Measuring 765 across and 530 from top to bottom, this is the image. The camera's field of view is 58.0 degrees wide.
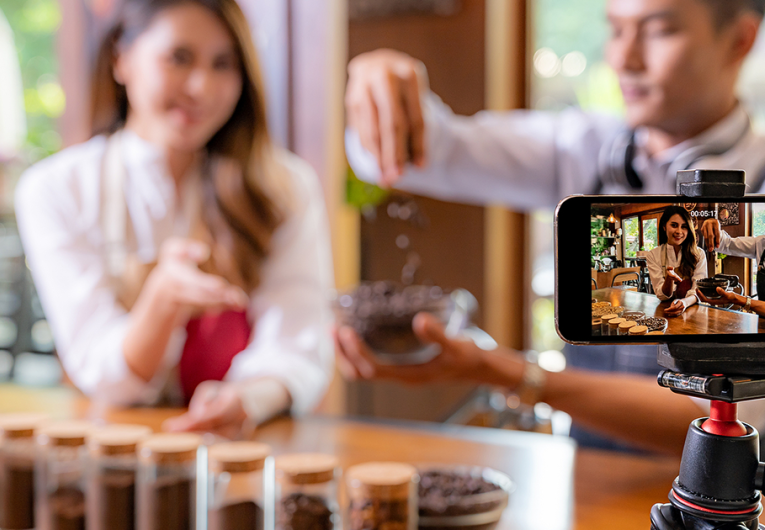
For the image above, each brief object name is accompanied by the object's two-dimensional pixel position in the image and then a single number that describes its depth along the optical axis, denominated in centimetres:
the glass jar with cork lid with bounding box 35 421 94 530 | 79
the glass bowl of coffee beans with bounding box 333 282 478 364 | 109
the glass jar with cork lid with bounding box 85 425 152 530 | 76
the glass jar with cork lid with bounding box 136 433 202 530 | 74
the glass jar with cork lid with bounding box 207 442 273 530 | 71
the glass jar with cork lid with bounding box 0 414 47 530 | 82
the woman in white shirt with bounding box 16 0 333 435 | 145
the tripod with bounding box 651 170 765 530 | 42
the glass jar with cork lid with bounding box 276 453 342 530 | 70
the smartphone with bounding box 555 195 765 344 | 43
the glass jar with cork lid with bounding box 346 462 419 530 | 68
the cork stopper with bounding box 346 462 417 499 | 68
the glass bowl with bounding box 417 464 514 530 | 75
